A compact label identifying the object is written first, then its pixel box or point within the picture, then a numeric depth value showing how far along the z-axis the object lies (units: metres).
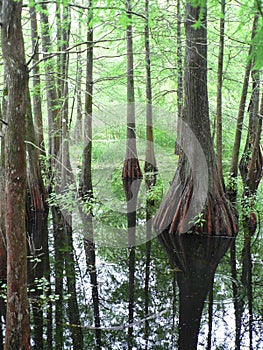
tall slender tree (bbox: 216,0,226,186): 7.05
